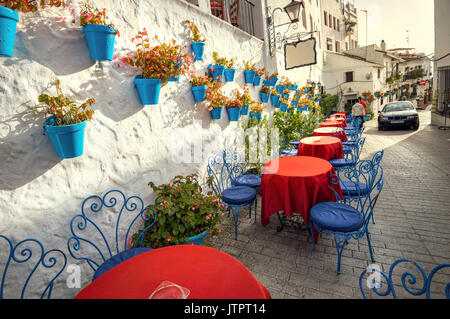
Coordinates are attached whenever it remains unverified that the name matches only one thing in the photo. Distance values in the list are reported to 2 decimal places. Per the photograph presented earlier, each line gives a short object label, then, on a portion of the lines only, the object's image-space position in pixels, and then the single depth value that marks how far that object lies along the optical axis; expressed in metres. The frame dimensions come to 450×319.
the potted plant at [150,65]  2.73
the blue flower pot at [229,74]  4.59
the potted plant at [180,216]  2.72
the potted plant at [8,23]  1.52
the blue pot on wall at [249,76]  5.40
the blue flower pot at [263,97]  6.18
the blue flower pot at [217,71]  4.18
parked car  10.55
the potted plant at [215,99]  3.97
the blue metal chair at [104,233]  2.16
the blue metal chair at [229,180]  3.39
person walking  10.09
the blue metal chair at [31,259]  1.67
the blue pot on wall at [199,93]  3.70
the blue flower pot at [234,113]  4.61
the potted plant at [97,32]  2.18
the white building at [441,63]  9.74
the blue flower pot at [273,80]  6.37
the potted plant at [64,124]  1.90
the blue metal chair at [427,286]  1.08
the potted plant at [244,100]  4.85
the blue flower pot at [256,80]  5.75
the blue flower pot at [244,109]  4.95
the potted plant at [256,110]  5.36
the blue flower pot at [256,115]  5.37
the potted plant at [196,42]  3.70
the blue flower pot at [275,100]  6.73
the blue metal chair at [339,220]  2.46
